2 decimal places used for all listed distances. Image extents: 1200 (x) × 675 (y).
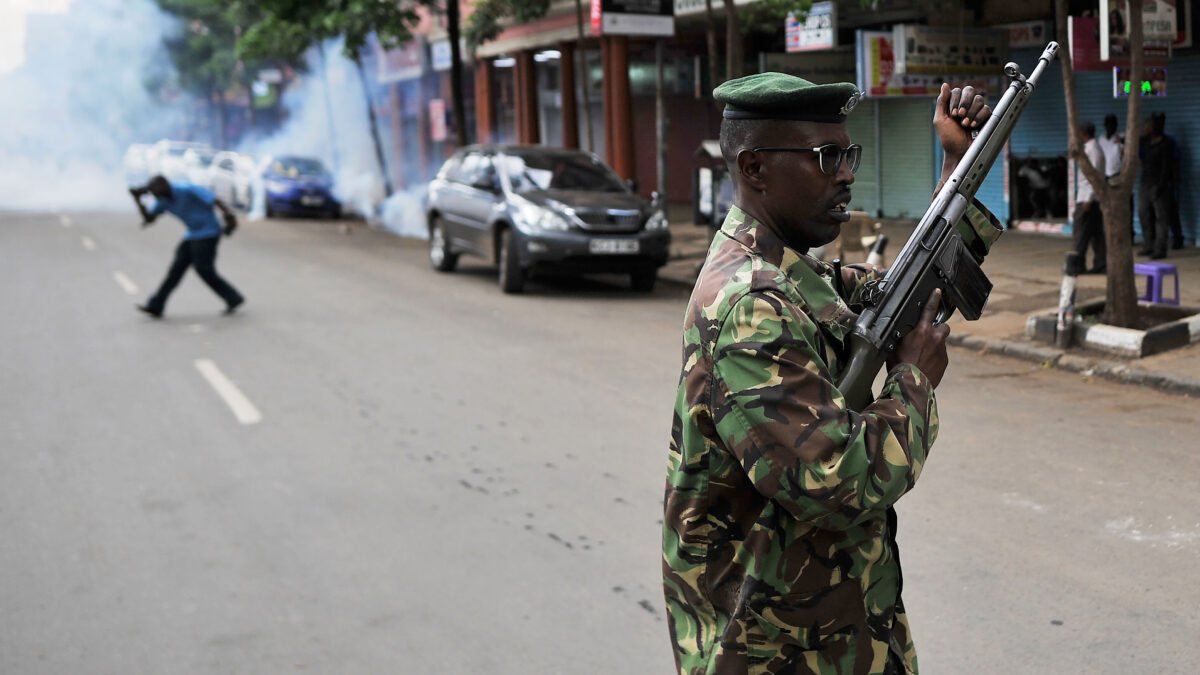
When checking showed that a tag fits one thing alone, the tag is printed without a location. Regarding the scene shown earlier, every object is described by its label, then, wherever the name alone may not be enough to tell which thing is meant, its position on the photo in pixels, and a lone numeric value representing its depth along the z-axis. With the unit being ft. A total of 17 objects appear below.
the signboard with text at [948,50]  49.47
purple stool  34.24
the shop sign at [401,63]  115.24
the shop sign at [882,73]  50.90
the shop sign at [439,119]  104.58
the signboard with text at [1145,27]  35.01
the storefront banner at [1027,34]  54.49
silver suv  46.16
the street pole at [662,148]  58.23
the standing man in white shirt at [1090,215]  41.32
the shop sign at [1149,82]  34.55
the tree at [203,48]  143.71
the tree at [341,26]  76.02
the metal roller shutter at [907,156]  64.28
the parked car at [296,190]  94.07
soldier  6.34
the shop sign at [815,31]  55.31
